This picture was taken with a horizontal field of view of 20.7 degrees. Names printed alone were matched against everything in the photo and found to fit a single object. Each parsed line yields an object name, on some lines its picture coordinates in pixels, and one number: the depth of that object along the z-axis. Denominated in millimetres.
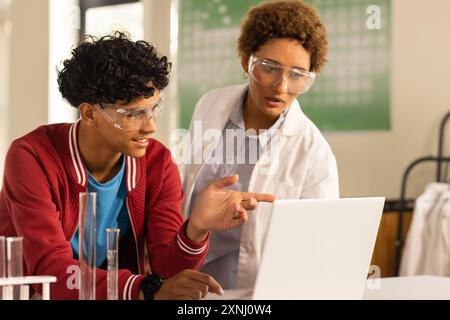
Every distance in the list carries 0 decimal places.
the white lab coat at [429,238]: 3533
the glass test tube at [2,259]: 1784
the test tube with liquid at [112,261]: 1853
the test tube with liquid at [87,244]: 1829
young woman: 2551
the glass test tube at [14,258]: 1785
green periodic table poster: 3721
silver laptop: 1835
